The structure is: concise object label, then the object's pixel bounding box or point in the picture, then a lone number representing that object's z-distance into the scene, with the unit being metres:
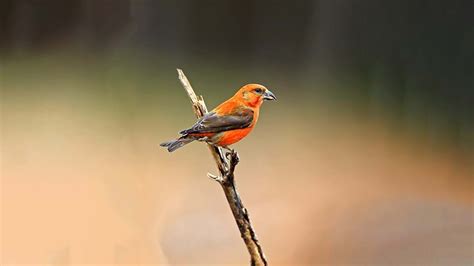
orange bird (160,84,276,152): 9.09
